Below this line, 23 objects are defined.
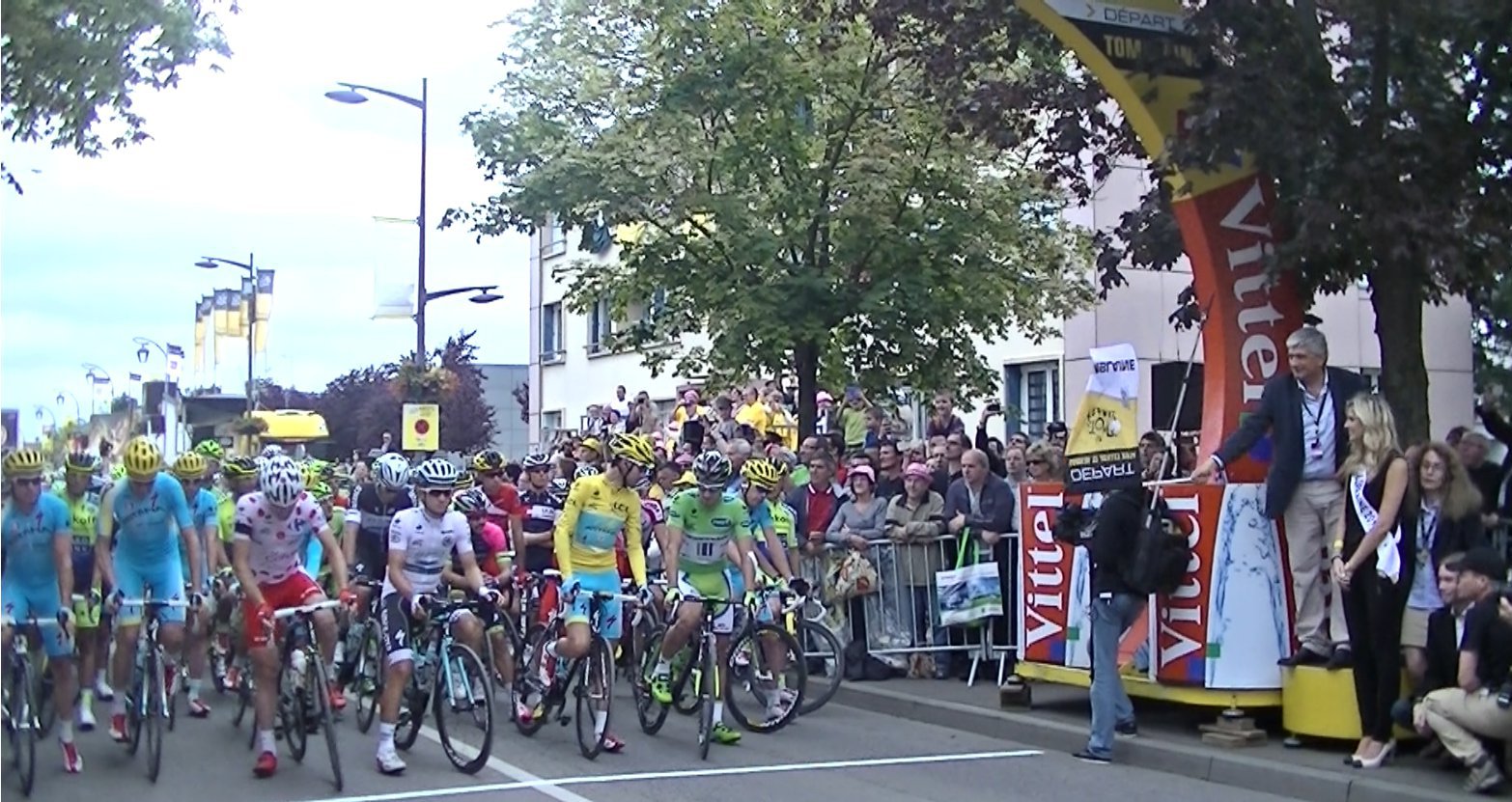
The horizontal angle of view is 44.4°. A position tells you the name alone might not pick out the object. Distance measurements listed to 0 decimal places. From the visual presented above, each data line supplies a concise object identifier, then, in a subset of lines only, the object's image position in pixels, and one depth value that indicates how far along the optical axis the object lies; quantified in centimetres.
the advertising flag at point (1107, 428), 1166
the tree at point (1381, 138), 1159
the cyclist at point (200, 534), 1247
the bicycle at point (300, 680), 1078
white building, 2903
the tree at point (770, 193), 2034
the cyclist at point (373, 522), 1315
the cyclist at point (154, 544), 1127
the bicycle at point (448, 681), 1075
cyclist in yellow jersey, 1214
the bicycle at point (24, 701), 908
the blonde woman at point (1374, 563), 1028
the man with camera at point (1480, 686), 943
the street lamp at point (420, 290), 2514
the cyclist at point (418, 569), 1095
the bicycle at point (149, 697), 1064
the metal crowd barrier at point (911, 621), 1475
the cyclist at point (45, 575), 906
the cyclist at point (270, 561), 1076
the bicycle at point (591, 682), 1137
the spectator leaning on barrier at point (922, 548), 1495
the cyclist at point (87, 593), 1036
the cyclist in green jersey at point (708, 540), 1221
